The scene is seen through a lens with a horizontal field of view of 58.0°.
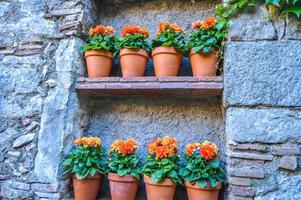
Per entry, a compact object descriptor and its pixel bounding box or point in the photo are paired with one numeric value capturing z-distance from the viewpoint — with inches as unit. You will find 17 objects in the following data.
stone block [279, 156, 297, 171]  52.8
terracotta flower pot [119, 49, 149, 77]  68.7
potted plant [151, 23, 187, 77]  66.8
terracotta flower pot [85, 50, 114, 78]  70.6
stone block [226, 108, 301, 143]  54.0
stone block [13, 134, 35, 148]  67.5
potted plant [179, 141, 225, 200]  58.1
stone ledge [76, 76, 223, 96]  61.8
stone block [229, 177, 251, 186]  54.6
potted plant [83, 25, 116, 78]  70.3
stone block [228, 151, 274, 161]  54.4
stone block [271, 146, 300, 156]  53.2
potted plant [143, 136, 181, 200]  60.0
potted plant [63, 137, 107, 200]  64.6
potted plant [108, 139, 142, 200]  63.2
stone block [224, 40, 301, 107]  54.8
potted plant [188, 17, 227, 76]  63.1
